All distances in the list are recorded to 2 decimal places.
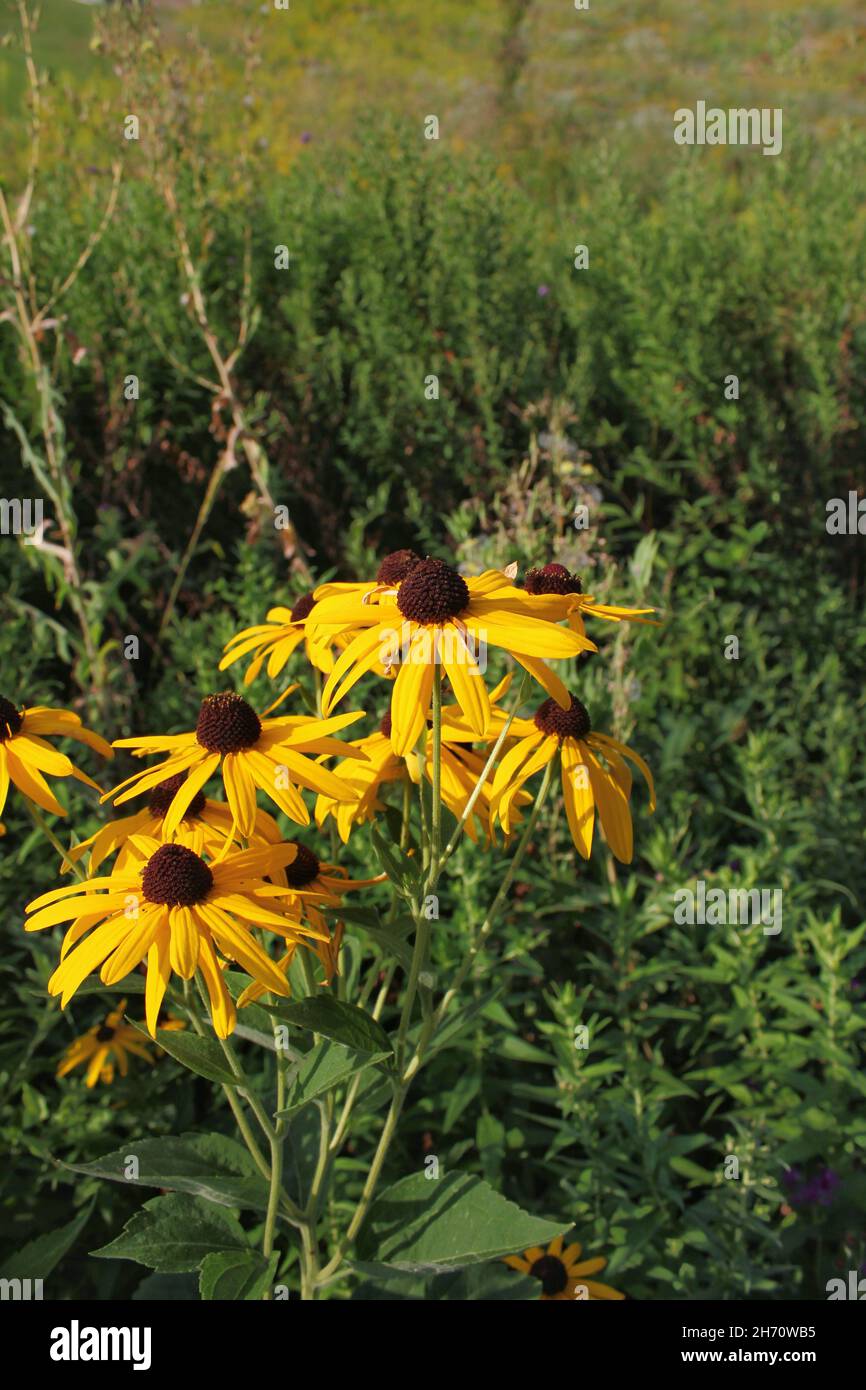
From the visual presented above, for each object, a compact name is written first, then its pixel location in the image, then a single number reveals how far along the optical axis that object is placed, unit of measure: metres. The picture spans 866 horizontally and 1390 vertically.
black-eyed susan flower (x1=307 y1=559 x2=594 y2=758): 0.51
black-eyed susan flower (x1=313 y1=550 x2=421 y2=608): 0.56
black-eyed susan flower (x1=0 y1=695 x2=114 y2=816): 0.54
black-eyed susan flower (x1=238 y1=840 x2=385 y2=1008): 0.54
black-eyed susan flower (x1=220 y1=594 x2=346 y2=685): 0.56
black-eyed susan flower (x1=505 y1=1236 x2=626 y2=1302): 0.66
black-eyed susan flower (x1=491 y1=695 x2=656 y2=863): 0.55
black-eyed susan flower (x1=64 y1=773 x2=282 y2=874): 0.55
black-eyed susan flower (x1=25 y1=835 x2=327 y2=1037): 0.51
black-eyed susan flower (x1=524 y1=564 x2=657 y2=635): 0.55
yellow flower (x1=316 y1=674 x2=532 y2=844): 0.56
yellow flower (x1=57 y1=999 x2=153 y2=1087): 0.75
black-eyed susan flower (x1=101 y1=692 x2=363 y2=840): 0.53
